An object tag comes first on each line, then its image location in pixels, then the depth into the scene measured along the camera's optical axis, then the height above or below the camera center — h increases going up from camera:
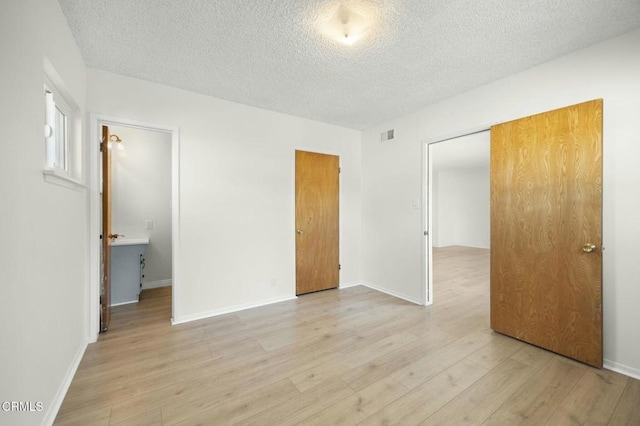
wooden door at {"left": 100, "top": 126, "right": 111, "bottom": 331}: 2.58 -0.25
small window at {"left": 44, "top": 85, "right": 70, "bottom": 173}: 1.73 +0.60
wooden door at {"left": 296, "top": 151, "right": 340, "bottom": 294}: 3.76 -0.13
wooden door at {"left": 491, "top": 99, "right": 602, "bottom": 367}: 2.03 -0.14
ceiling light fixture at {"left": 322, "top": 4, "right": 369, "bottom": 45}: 1.74 +1.35
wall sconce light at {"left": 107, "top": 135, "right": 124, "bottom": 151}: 3.79 +1.01
